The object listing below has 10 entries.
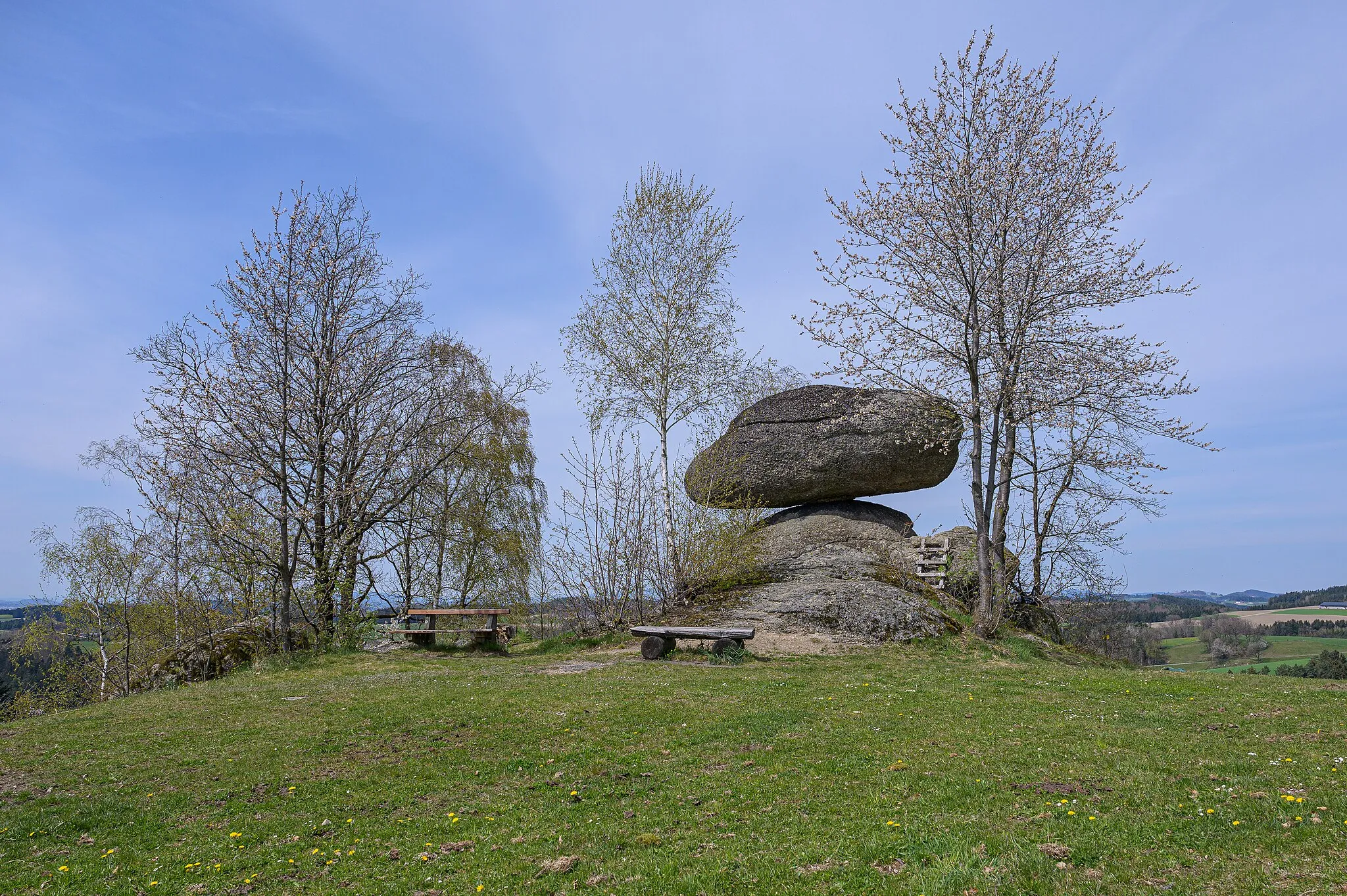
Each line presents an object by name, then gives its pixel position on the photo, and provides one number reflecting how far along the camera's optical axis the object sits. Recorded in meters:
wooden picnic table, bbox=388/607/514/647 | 17.95
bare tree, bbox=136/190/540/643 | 17.58
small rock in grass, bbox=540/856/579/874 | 5.29
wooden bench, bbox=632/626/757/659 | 14.80
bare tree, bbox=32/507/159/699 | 21.38
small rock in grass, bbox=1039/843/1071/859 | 4.83
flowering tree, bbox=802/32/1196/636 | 16.45
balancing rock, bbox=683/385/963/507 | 20.78
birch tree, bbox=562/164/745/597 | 22.25
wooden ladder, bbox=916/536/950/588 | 19.23
